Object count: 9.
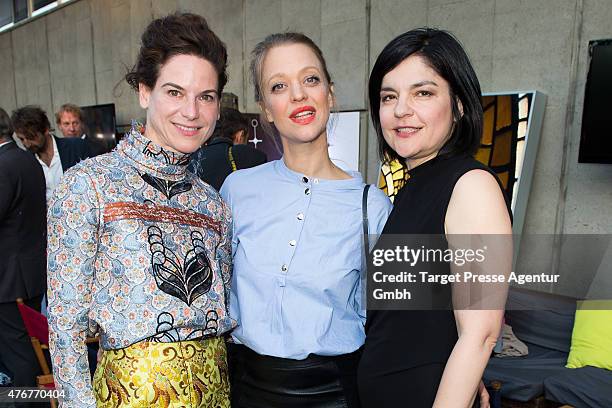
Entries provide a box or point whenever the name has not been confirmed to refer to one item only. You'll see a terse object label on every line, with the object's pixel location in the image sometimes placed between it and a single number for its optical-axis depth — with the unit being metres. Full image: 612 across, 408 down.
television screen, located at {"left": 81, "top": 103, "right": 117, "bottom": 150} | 7.68
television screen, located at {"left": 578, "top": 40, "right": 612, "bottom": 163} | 2.86
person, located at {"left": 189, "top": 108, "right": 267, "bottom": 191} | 2.56
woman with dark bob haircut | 0.98
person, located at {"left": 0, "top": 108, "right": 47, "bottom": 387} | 2.68
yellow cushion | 2.89
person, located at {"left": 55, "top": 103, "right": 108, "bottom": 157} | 5.09
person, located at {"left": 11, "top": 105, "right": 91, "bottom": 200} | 3.51
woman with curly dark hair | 1.08
